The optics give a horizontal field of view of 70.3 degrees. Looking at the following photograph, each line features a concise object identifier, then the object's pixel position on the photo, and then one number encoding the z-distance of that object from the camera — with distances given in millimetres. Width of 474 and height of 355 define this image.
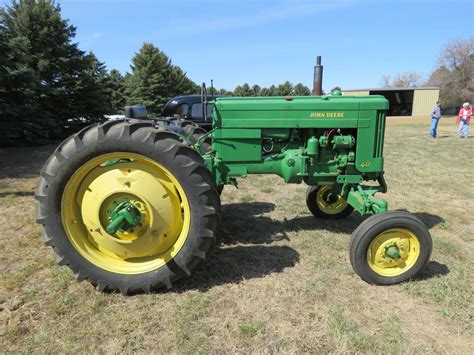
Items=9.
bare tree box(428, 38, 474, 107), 40031
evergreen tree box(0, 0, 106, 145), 10680
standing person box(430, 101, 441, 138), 13703
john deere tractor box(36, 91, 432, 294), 2555
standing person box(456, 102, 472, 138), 13141
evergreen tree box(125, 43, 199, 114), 25562
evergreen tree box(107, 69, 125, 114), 14357
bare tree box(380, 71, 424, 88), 69550
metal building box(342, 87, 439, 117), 37812
